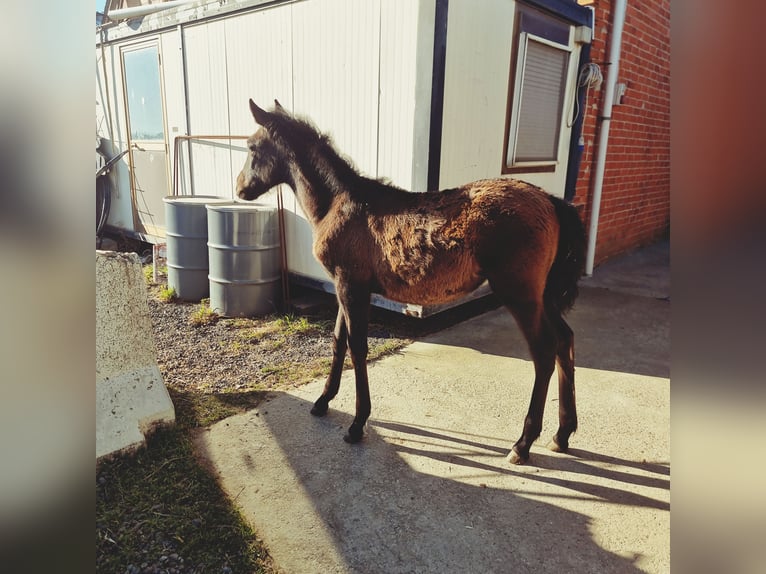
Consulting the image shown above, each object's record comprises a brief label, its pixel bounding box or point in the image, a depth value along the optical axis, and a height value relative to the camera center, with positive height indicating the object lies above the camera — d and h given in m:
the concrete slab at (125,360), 2.66 -1.22
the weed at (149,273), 6.30 -1.64
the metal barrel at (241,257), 4.87 -1.05
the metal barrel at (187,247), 5.26 -1.05
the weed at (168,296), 5.54 -1.64
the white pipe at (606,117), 6.36 +0.62
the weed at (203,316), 4.91 -1.68
